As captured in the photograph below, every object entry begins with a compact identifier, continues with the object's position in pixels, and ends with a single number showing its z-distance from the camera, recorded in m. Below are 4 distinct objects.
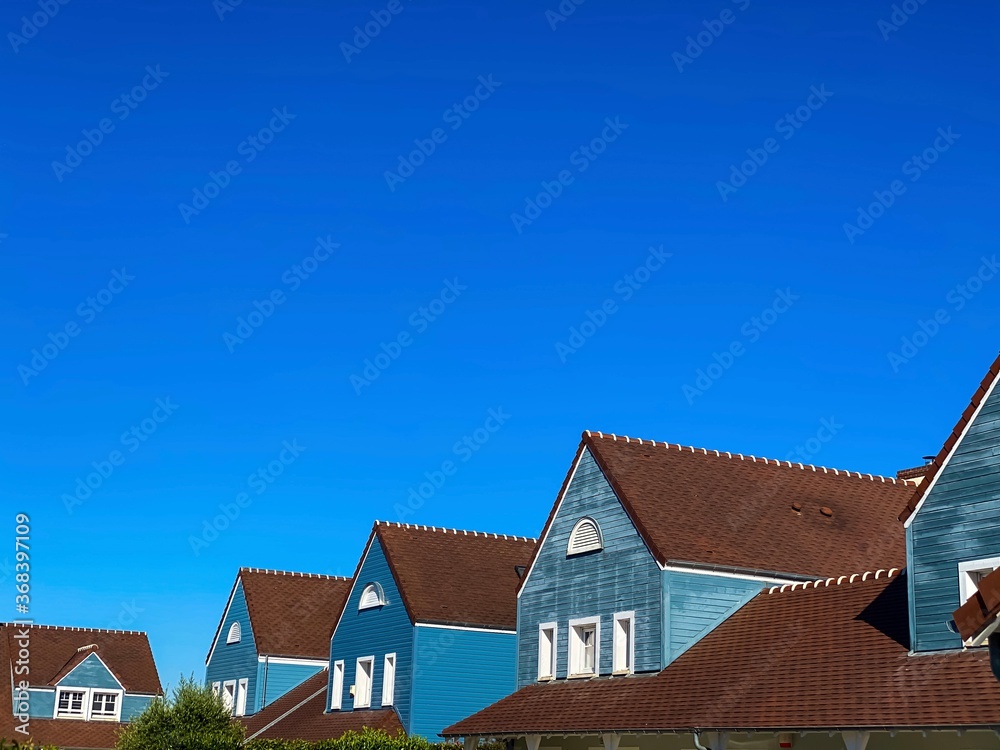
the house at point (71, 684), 57.19
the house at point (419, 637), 38.06
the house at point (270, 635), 49.09
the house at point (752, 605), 21.48
